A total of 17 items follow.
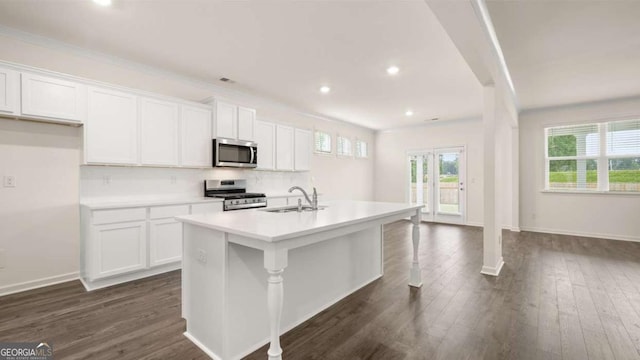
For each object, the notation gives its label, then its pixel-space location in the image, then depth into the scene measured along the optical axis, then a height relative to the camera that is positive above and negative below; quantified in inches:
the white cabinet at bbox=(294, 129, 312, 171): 219.0 +23.8
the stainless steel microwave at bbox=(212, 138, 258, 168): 161.8 +16.4
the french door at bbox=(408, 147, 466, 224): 279.7 -3.8
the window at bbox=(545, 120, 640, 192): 205.9 +16.9
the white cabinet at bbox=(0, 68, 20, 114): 102.5 +33.0
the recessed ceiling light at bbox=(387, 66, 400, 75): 143.4 +57.0
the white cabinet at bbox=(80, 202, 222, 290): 116.3 -27.6
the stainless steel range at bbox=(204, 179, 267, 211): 159.6 -8.6
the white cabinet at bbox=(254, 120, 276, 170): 191.6 +25.9
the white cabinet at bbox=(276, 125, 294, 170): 204.8 +24.1
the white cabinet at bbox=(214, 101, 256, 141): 163.5 +35.7
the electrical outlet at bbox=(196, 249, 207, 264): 77.0 -21.0
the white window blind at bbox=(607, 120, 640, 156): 204.4 +30.1
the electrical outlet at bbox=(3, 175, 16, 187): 112.0 +0.0
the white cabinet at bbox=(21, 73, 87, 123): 107.7 +33.1
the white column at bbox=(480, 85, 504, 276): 136.1 -1.0
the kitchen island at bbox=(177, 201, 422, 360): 64.4 -25.9
